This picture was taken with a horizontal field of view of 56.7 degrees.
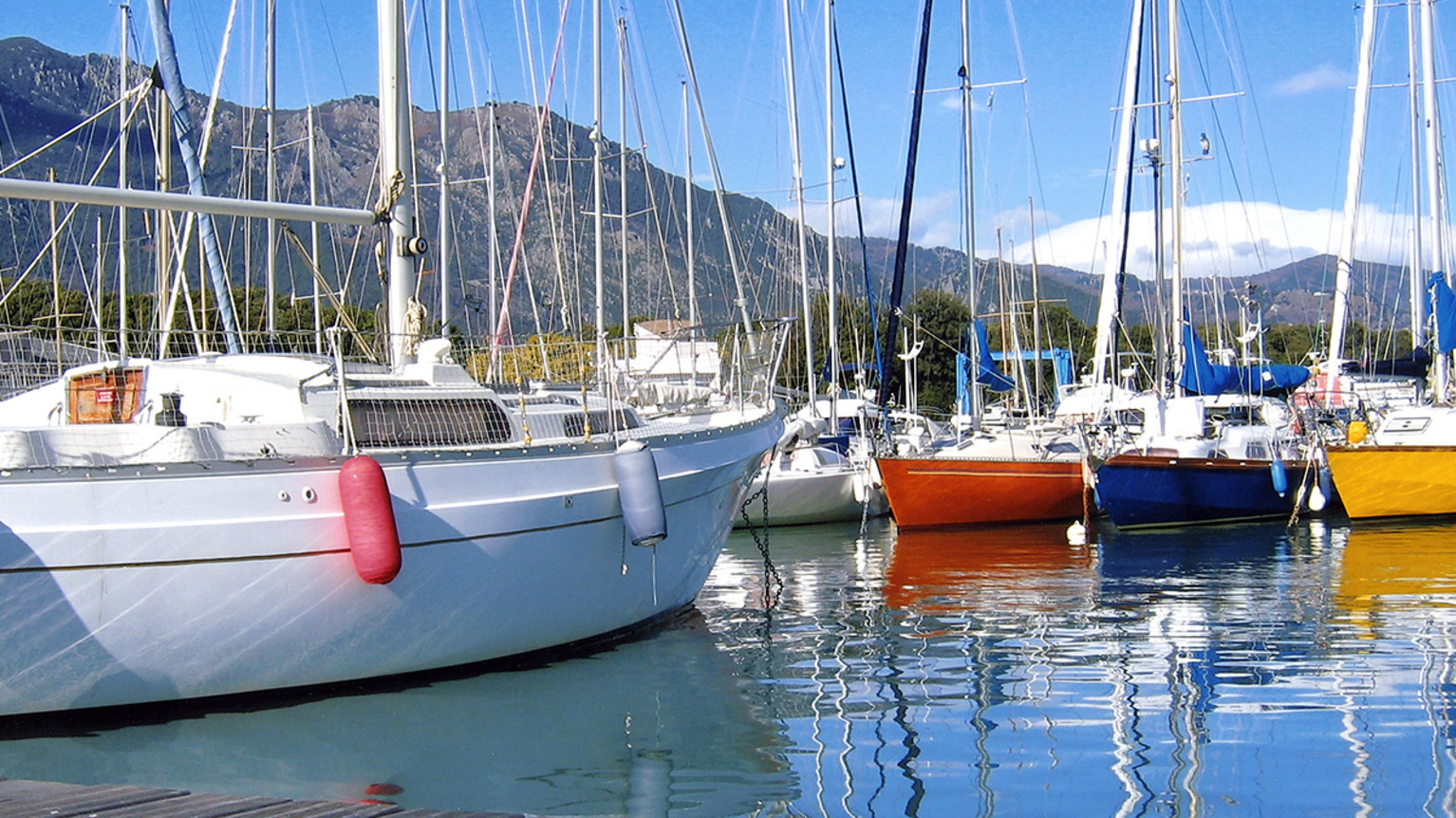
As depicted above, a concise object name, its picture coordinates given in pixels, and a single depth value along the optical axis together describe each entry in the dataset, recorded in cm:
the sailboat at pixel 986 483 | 2278
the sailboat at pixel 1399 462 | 2241
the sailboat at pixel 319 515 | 838
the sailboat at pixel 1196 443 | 2253
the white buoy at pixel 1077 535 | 2075
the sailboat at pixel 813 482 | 2417
